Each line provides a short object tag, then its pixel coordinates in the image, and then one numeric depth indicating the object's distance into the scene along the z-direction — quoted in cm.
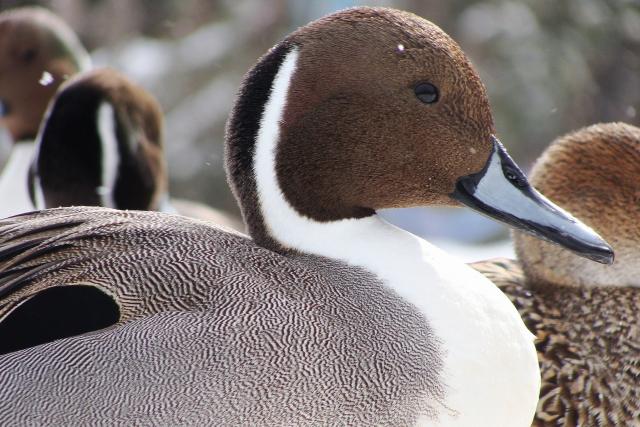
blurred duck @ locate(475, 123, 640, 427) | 466
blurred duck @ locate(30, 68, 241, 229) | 662
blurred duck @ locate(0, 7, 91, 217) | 818
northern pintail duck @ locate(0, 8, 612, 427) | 342
